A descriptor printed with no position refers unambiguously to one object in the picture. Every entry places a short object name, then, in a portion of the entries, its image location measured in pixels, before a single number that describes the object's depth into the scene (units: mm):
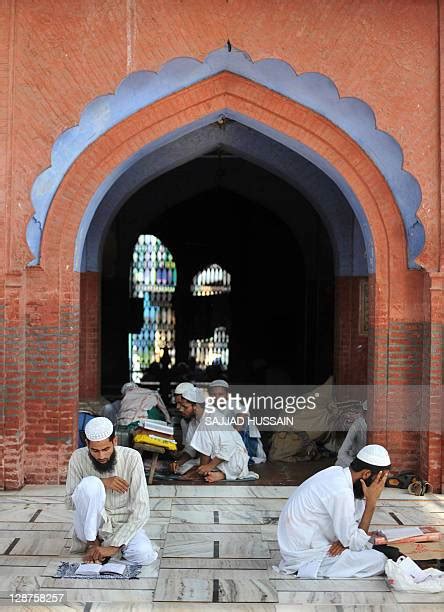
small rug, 4945
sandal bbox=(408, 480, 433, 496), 6992
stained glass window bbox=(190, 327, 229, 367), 14664
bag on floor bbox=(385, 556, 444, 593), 4832
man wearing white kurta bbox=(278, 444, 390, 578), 4930
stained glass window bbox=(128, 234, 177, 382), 13844
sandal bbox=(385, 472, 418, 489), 7172
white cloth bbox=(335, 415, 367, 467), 7523
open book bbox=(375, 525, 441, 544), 5297
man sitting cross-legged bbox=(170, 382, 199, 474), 7590
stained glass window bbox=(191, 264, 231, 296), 14492
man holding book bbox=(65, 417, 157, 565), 5008
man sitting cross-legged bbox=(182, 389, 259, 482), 7367
